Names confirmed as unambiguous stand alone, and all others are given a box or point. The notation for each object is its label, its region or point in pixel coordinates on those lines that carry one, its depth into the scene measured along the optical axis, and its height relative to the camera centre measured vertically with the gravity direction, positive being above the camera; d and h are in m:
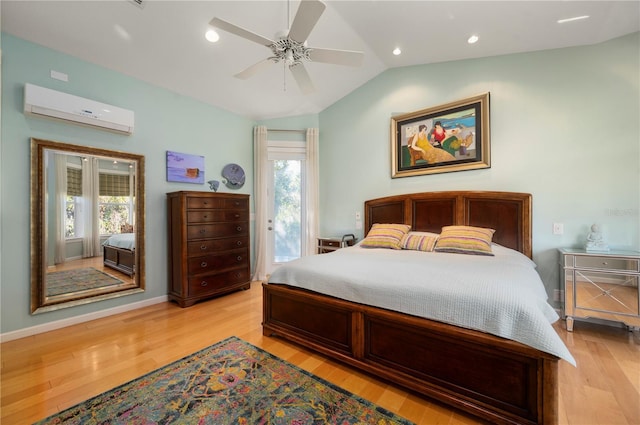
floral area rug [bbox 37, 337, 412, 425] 1.42 -1.13
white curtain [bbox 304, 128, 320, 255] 4.43 +0.47
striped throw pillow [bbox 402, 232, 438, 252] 2.89 -0.35
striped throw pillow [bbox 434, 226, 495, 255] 2.57 -0.31
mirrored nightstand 2.20 -0.67
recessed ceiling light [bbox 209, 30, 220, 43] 2.63 +1.83
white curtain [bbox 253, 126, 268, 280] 4.34 +0.25
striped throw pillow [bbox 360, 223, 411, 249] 3.05 -0.30
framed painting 3.11 +0.94
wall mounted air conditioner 2.36 +1.05
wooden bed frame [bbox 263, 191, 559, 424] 1.27 -0.87
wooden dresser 3.16 -0.42
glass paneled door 4.57 +0.03
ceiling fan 1.76 +1.35
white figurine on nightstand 2.45 -0.31
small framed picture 3.41 +0.63
